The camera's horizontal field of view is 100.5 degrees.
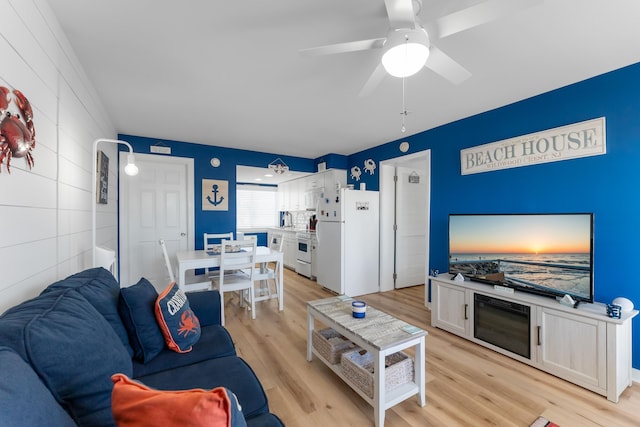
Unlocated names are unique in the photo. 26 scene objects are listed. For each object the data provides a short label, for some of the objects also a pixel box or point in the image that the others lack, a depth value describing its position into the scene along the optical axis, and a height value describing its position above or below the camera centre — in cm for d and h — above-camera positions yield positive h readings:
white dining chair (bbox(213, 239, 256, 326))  310 -63
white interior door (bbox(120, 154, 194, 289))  399 -2
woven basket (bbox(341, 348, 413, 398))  173 -108
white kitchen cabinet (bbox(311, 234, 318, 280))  500 -82
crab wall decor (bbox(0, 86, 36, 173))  106 +36
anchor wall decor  446 +32
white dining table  299 -55
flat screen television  213 -34
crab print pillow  158 -67
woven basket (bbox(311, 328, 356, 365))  207 -105
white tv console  185 -97
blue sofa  68 -51
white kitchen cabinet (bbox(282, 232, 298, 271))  578 -79
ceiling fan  121 +93
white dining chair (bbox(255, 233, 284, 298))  344 -81
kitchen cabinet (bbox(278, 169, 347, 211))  516 +56
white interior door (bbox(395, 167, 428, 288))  448 -20
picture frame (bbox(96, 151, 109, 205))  261 +36
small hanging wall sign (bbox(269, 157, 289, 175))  510 +92
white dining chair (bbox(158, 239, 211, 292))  290 -84
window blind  747 +23
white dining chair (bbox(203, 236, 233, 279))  357 -45
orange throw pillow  59 -45
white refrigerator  411 -44
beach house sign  228 +65
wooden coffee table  161 -81
